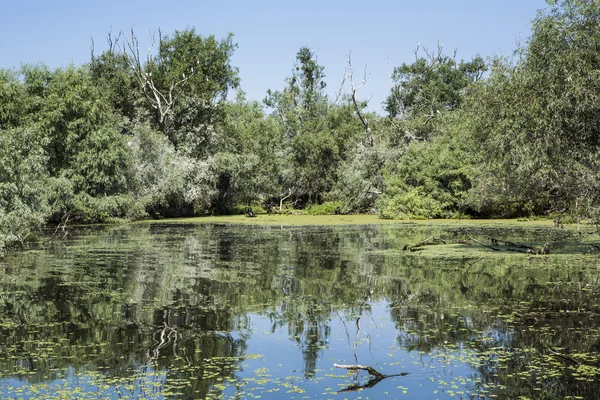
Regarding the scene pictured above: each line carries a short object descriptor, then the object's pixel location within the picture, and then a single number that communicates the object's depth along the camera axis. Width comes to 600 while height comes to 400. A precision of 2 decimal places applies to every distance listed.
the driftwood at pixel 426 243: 26.38
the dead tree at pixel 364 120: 55.72
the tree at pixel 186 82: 54.88
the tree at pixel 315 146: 61.44
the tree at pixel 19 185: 22.80
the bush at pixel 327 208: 55.41
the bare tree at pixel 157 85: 54.09
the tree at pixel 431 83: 73.00
